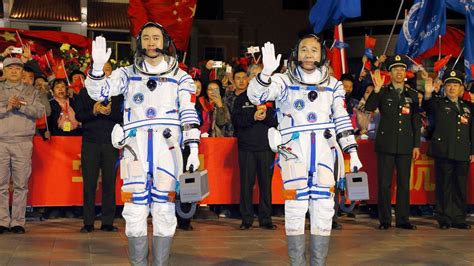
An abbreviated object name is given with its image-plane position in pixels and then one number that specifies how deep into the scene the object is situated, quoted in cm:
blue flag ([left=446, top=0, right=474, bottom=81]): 1251
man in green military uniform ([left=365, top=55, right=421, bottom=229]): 1070
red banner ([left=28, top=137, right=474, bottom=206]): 1091
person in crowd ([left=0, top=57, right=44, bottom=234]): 970
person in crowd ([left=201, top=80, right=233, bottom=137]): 1136
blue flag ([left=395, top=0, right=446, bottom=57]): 1286
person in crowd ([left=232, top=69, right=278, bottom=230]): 1050
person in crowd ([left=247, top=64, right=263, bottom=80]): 1073
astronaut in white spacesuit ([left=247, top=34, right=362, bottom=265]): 680
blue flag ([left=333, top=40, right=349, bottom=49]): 1286
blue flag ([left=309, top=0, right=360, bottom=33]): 1227
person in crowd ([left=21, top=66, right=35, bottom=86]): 1063
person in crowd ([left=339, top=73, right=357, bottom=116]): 1184
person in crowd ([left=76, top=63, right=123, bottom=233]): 999
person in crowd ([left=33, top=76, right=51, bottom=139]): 1027
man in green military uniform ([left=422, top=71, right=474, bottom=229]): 1097
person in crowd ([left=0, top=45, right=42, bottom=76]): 1097
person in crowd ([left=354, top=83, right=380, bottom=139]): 1175
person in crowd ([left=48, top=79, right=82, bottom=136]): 1084
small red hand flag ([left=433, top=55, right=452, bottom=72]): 1220
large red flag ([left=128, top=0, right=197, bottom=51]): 1468
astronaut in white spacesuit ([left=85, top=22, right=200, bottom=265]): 660
